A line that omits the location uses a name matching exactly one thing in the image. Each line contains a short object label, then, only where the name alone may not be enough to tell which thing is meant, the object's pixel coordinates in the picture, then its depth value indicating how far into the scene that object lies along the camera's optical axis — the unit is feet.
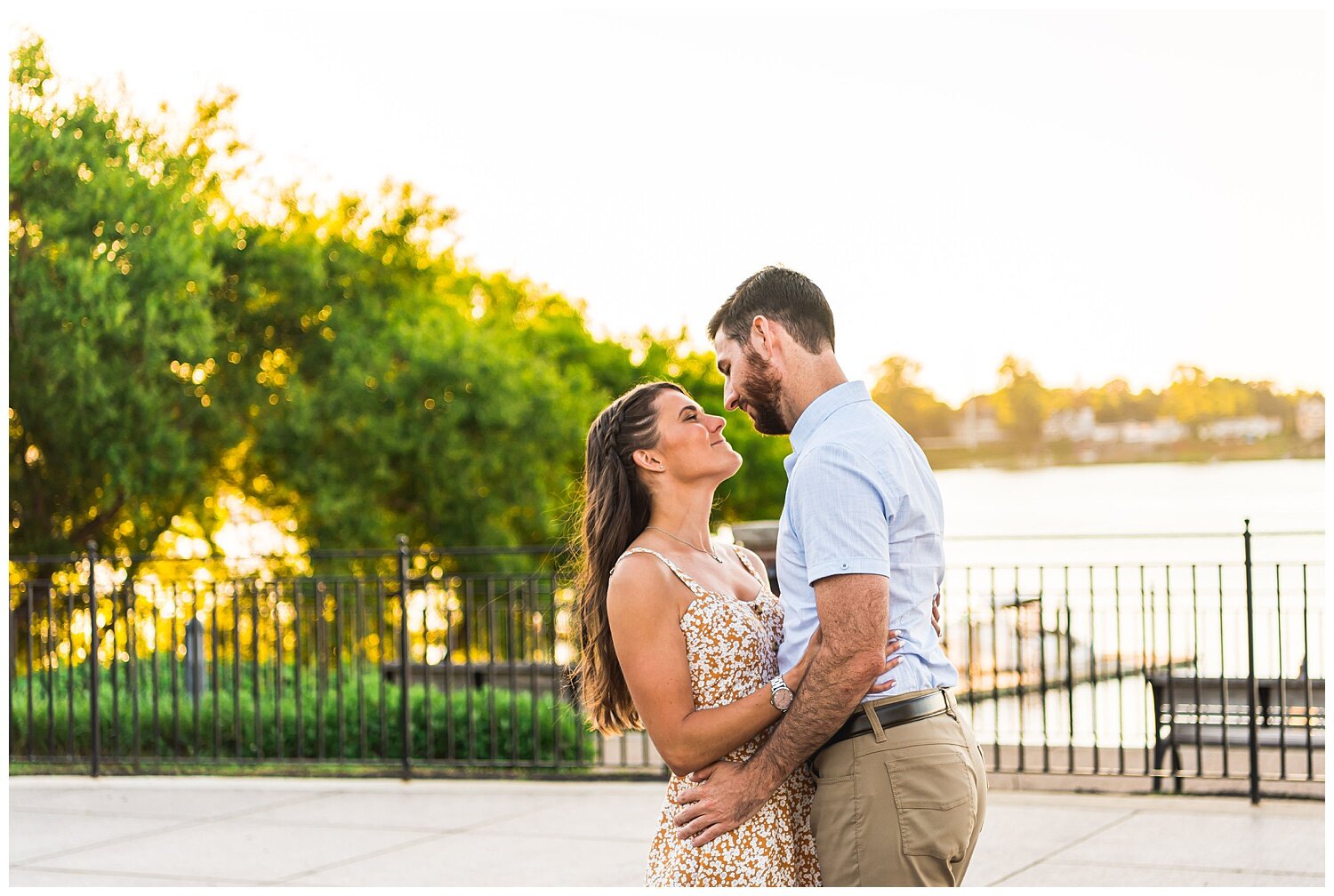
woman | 8.89
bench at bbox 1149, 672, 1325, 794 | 25.86
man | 8.29
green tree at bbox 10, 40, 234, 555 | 54.39
